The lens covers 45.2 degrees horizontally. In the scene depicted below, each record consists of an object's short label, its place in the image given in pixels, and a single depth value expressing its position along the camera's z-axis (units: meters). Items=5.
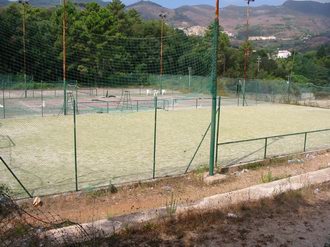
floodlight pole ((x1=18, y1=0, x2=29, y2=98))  45.24
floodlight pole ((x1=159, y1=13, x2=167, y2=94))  47.75
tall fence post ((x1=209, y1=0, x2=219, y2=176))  10.32
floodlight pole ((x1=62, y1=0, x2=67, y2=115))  25.61
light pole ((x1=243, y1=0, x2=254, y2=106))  38.23
